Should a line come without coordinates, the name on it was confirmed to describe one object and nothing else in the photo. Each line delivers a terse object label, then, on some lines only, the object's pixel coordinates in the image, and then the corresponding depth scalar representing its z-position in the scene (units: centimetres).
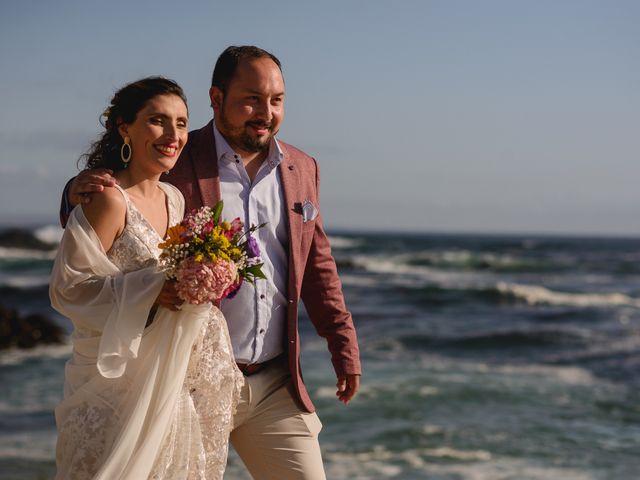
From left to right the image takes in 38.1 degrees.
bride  291
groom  342
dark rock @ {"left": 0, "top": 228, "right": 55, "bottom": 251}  3822
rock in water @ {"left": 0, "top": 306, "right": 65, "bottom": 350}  1399
